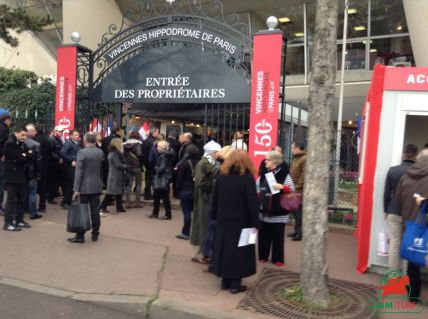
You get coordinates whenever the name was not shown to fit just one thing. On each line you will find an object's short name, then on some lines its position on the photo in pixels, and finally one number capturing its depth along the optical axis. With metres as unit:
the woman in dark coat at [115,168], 8.83
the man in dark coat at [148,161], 10.06
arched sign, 9.47
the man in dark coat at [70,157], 9.12
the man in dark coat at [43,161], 8.70
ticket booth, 5.65
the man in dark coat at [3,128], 8.26
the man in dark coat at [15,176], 7.23
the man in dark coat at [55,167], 9.16
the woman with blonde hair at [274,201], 6.03
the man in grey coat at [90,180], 6.93
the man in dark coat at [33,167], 7.61
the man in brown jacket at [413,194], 4.91
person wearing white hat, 6.04
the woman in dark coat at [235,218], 4.98
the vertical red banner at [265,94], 8.66
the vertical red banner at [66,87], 11.01
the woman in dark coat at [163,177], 8.45
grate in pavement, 4.59
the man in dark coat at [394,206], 5.43
